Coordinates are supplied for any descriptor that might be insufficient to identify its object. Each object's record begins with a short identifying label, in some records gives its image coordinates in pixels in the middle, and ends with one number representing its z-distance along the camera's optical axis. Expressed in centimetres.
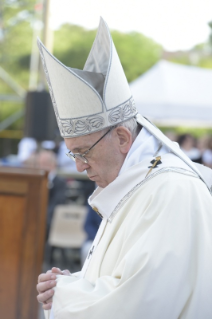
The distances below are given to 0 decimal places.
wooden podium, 847
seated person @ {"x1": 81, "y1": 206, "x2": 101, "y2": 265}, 1125
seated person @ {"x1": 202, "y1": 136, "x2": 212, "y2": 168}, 1964
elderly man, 377
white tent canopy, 1716
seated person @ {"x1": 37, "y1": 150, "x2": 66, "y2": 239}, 1415
